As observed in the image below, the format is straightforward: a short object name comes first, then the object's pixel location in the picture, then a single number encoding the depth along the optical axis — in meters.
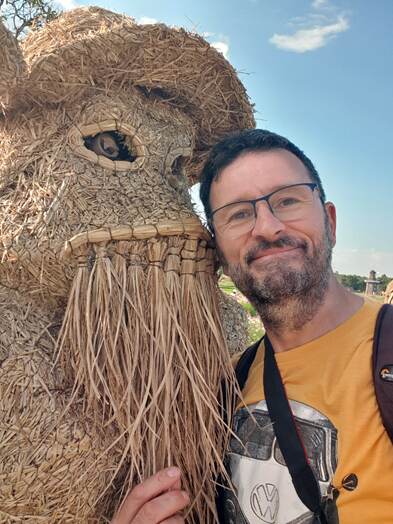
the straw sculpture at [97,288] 1.33
